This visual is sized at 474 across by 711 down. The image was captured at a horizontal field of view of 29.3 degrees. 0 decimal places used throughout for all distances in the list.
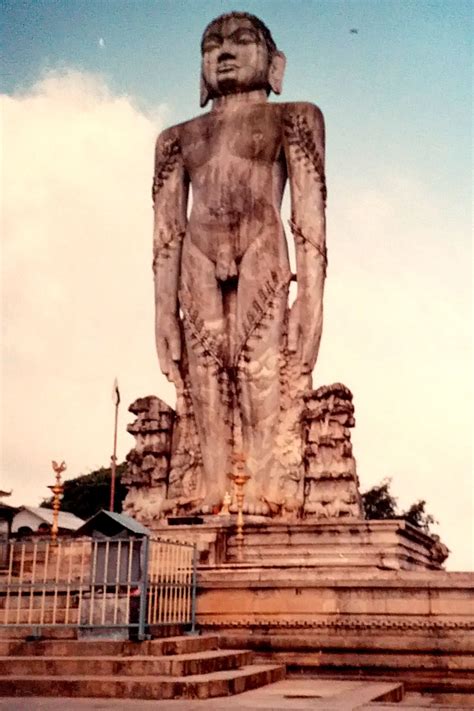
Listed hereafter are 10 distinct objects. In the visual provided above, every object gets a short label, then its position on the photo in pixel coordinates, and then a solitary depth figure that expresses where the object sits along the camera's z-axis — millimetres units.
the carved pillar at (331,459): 15242
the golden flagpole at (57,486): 14209
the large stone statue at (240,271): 16156
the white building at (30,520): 35788
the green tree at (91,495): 41688
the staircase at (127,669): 7324
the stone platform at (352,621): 9133
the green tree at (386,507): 38812
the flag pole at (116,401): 27969
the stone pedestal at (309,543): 12523
